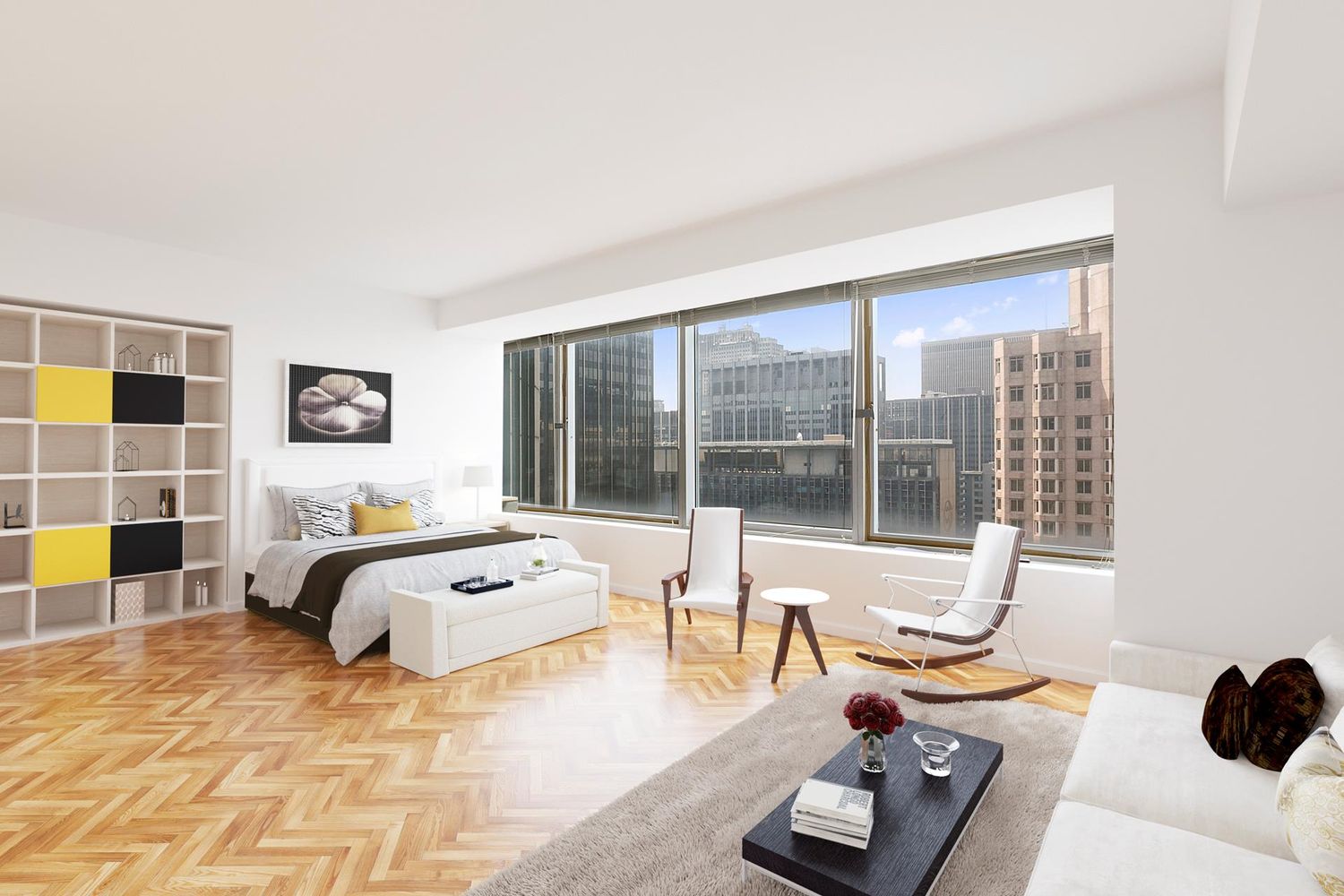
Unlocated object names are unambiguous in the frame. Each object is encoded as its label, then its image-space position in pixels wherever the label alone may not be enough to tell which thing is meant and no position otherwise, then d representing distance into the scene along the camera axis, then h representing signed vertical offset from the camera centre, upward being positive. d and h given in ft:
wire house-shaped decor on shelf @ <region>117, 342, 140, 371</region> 17.37 +2.46
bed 13.92 -2.57
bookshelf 15.48 -0.40
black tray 14.46 -2.89
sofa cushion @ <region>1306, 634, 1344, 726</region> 6.65 -2.24
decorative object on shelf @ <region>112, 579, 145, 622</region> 16.66 -3.69
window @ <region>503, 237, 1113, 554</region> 14.03 +1.34
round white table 12.88 -3.09
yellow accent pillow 18.74 -1.85
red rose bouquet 7.47 -2.91
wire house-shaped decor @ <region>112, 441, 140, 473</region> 17.38 -0.13
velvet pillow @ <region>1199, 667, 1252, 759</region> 6.98 -2.77
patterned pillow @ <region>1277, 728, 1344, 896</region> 4.81 -2.71
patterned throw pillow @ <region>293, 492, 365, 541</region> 17.98 -1.76
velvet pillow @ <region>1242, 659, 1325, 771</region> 6.72 -2.64
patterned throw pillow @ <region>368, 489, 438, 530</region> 20.37 -1.49
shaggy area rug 6.89 -4.32
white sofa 5.03 -3.16
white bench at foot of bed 13.11 -3.52
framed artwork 19.69 +1.45
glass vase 7.51 -3.33
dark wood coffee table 5.82 -3.61
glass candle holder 7.54 -3.39
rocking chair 11.60 -2.89
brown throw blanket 14.30 -2.59
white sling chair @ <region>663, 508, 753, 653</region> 15.96 -2.45
